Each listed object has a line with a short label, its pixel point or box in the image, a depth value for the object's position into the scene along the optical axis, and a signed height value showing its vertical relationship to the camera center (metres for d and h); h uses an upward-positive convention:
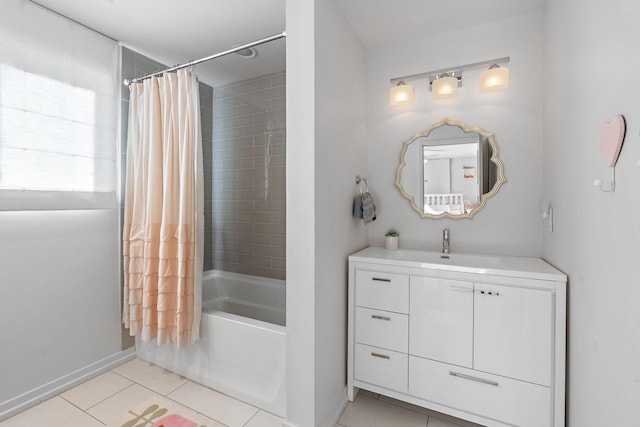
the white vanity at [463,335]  1.40 -0.68
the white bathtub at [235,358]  1.73 -1.01
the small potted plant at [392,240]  2.12 -0.22
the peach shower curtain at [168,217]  1.92 -0.05
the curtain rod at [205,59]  1.70 +1.00
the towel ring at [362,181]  2.13 +0.22
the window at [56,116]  1.69 +0.60
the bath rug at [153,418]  1.65 -1.23
